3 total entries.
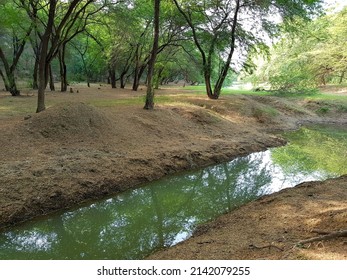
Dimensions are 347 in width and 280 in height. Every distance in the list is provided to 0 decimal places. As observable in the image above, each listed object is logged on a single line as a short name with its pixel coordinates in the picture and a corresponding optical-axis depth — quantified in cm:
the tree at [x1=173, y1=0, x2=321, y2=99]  1736
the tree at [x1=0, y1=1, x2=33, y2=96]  1612
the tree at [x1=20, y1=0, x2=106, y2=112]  1032
